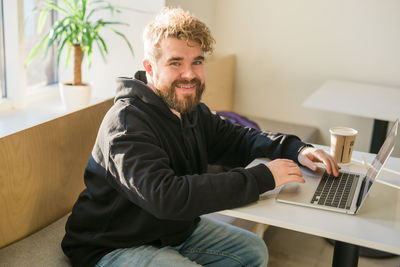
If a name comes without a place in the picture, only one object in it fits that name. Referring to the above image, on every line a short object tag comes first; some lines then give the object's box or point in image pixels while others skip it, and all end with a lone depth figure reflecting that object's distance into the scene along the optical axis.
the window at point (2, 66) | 2.72
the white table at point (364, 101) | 2.71
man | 1.46
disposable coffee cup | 1.88
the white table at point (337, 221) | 1.35
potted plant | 2.80
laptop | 1.53
